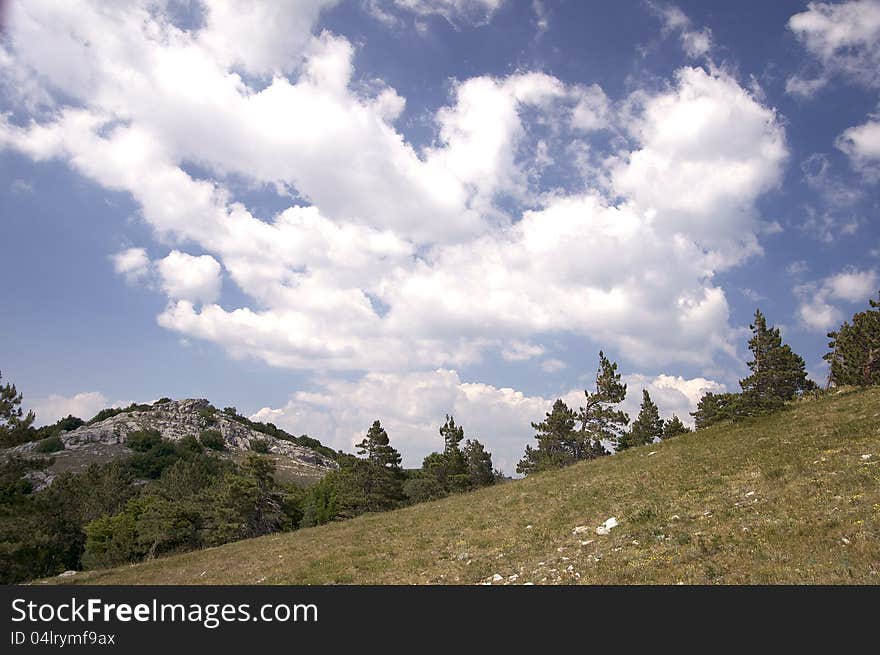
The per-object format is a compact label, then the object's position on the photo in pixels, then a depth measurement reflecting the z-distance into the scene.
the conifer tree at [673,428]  69.10
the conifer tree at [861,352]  40.09
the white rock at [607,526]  16.48
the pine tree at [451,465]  62.28
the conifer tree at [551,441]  62.81
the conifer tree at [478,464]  80.06
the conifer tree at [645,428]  73.07
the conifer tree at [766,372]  33.88
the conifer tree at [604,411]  47.59
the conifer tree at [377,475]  53.56
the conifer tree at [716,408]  34.56
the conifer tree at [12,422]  29.19
